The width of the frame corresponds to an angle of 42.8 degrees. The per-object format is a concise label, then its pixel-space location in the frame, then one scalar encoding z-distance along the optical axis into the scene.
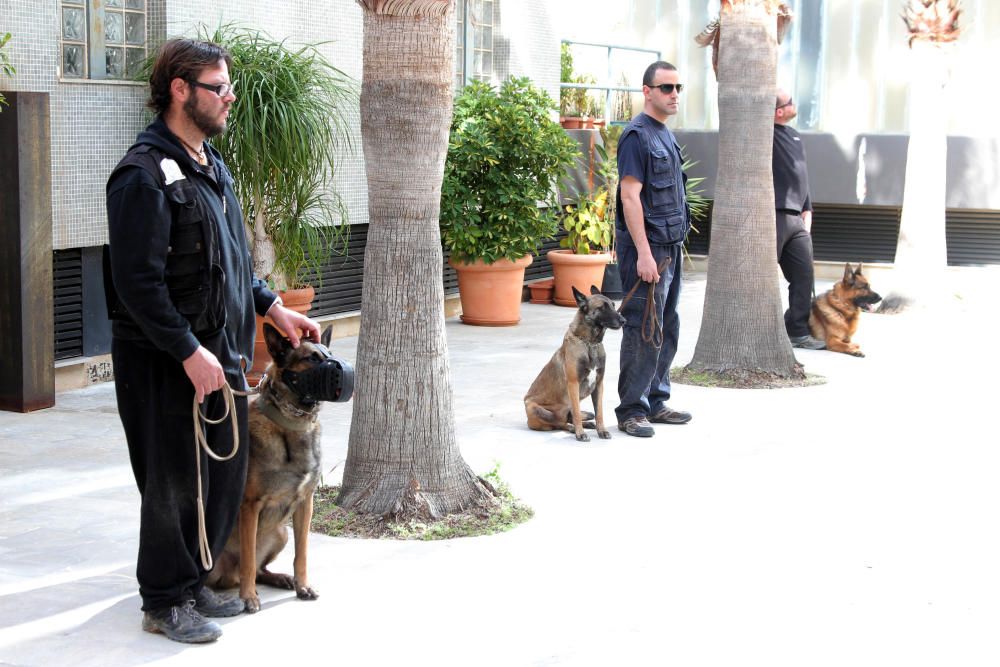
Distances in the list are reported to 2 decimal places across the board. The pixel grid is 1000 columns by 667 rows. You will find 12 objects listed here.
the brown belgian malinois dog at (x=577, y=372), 7.82
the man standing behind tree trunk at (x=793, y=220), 11.87
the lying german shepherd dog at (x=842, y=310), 11.66
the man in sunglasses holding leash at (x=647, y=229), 7.99
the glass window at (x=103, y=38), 9.25
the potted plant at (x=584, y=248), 14.25
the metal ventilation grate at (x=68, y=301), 9.16
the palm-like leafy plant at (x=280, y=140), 9.25
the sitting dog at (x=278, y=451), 4.67
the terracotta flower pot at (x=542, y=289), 14.79
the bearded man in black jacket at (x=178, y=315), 4.19
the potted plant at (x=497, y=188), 12.41
